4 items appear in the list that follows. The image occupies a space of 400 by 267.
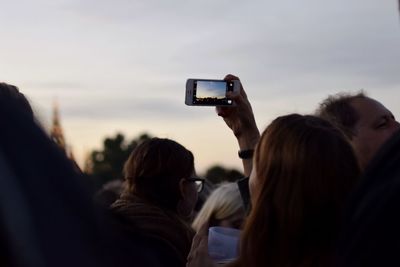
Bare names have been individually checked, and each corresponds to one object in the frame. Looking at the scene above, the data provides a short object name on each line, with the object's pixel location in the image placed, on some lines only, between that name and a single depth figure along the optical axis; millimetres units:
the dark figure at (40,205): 791
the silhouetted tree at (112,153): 49656
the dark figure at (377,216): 868
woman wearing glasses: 1916
